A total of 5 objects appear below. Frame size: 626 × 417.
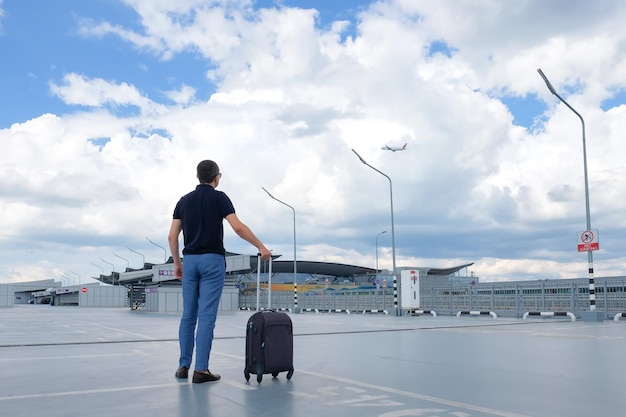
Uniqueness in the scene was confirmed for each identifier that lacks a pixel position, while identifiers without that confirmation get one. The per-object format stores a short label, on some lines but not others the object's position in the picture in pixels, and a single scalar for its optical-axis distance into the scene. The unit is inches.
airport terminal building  884.6
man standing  222.4
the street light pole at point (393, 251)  1075.3
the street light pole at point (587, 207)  788.0
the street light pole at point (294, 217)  1583.9
